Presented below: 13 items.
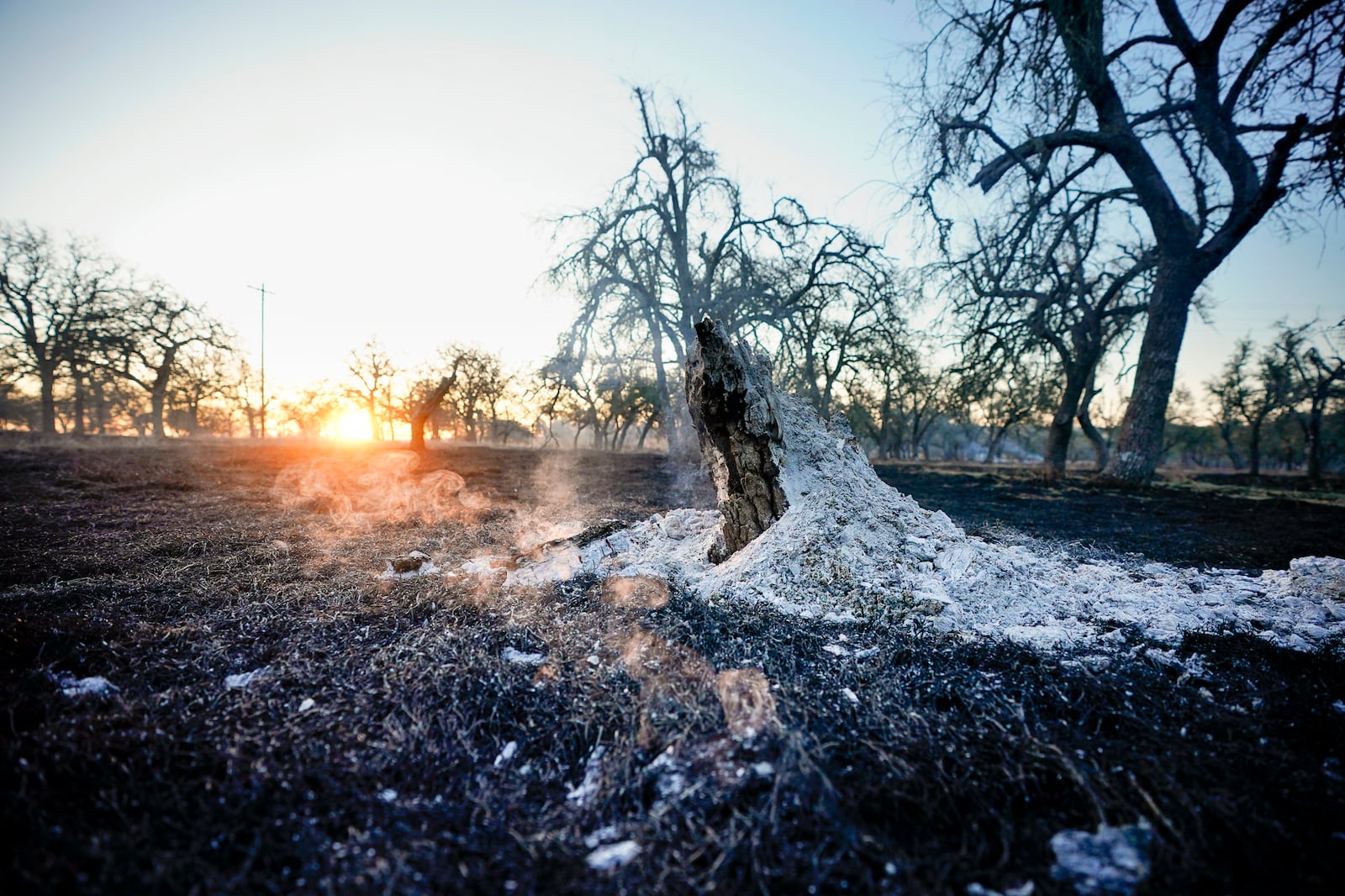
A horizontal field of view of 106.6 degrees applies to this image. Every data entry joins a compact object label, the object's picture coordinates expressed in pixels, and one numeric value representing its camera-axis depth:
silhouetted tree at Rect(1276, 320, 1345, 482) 17.38
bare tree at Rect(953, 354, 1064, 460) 13.55
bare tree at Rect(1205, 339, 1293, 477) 22.97
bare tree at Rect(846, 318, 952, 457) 15.45
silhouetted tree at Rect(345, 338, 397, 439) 37.84
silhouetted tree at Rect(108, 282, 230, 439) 24.44
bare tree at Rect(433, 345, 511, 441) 31.23
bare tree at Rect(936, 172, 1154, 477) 11.91
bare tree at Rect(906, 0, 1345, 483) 8.19
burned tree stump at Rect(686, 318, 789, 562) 4.15
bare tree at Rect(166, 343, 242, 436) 29.75
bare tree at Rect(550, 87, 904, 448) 14.56
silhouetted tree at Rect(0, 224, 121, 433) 22.69
